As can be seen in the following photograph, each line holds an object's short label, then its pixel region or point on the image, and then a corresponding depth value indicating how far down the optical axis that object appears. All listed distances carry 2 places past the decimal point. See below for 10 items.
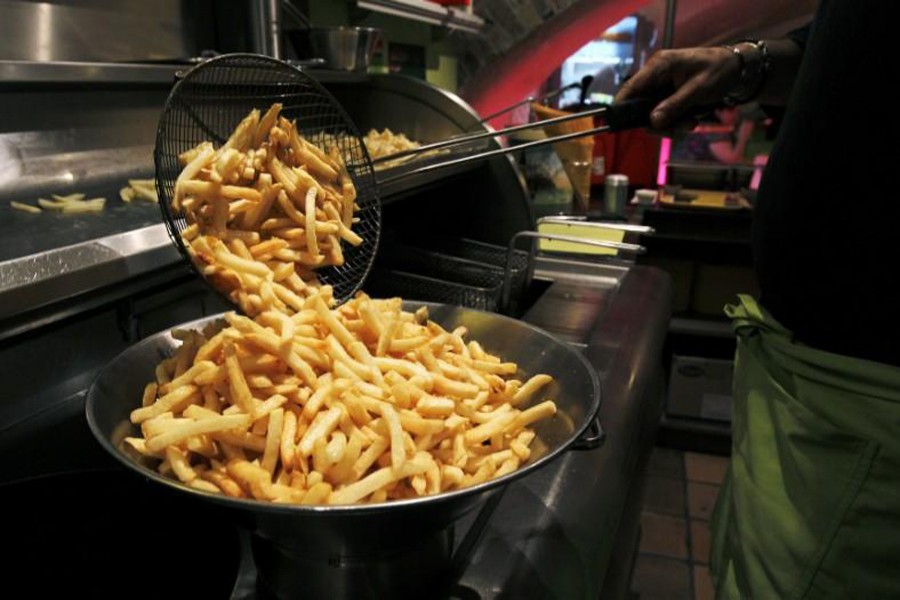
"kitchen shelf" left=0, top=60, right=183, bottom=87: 1.25
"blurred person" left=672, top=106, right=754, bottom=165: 4.00
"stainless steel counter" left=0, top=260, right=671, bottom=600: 0.87
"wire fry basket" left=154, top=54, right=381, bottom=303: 0.97
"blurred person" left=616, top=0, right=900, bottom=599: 0.97
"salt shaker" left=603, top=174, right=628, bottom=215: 3.28
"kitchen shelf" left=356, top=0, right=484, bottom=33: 2.67
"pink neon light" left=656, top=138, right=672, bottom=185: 4.19
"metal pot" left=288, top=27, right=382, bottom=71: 2.16
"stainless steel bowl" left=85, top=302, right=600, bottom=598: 0.62
